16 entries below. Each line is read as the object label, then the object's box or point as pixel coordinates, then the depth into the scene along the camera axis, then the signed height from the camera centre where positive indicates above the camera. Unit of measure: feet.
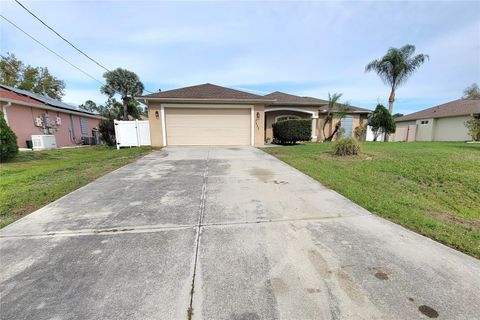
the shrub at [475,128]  31.63 +0.46
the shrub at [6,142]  26.58 -0.79
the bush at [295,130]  42.98 +0.56
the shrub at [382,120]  51.06 +2.77
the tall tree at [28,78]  84.23 +24.05
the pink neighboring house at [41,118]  42.56 +4.11
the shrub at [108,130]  45.16 +1.00
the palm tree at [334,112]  47.59 +4.70
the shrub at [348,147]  26.04 -1.73
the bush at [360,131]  53.16 +0.19
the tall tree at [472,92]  114.99 +21.10
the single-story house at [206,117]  40.37 +3.22
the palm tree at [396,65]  58.65 +18.10
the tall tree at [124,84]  79.87 +19.01
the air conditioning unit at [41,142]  43.94 -1.27
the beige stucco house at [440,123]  58.03 +2.71
